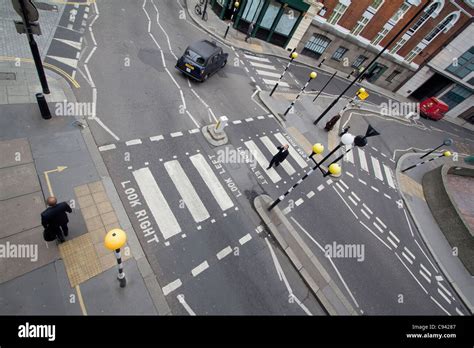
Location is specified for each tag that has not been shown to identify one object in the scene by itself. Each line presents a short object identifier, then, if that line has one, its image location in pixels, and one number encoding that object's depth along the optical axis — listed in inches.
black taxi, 625.3
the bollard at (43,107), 391.4
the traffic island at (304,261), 390.0
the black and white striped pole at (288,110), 699.6
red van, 1162.6
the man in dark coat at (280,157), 504.2
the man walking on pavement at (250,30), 920.0
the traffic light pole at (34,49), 334.7
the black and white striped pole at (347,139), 364.7
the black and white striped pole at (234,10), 899.4
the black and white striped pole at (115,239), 215.0
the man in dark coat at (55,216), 265.3
